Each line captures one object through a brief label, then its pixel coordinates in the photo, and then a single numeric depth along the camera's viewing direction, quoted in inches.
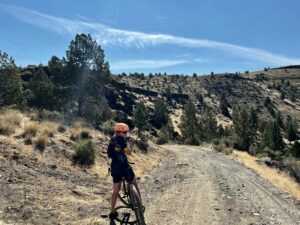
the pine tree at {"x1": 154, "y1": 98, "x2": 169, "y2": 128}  2652.7
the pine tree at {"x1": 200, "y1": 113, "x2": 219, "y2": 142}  1951.7
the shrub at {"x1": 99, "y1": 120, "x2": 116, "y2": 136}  704.3
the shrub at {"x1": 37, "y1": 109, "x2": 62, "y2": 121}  632.1
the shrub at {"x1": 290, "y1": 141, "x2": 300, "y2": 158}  1571.0
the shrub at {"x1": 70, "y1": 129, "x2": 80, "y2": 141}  529.0
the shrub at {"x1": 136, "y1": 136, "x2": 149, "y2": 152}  776.9
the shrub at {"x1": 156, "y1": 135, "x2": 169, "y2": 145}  1746.2
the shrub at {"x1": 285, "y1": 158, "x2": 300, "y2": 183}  691.6
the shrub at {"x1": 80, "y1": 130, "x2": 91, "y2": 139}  562.3
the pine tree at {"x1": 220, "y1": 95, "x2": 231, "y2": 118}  3410.3
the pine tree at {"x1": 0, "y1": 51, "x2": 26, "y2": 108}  1094.3
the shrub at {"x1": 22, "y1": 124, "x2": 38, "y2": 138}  456.4
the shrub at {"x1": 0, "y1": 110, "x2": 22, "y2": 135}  451.5
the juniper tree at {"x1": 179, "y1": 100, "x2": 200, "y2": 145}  1903.6
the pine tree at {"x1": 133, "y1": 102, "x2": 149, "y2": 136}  1916.9
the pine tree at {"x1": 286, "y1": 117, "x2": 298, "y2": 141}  2345.7
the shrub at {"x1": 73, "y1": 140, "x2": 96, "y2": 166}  464.7
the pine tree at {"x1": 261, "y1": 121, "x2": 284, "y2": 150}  1683.1
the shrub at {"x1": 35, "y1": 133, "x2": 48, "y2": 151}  441.5
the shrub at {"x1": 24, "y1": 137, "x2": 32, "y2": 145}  435.8
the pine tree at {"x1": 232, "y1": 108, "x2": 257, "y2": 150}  1627.0
